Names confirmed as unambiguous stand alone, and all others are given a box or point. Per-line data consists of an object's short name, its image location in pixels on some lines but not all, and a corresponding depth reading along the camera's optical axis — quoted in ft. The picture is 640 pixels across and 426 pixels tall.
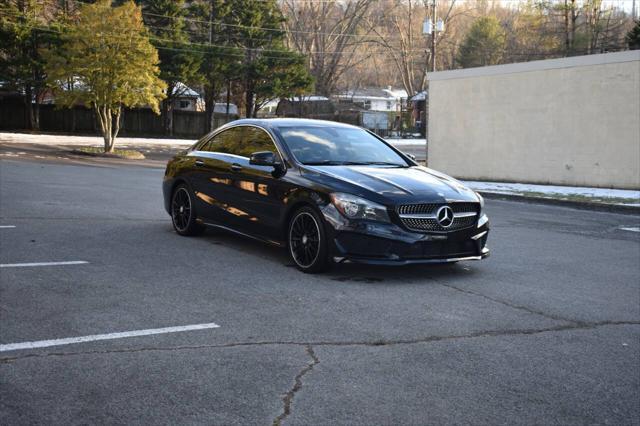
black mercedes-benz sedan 23.13
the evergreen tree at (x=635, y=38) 107.24
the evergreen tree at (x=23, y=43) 146.30
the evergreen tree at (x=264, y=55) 177.68
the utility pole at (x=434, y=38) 151.85
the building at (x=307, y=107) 231.05
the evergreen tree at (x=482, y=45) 233.55
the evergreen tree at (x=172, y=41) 165.89
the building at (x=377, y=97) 310.45
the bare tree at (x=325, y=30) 231.91
